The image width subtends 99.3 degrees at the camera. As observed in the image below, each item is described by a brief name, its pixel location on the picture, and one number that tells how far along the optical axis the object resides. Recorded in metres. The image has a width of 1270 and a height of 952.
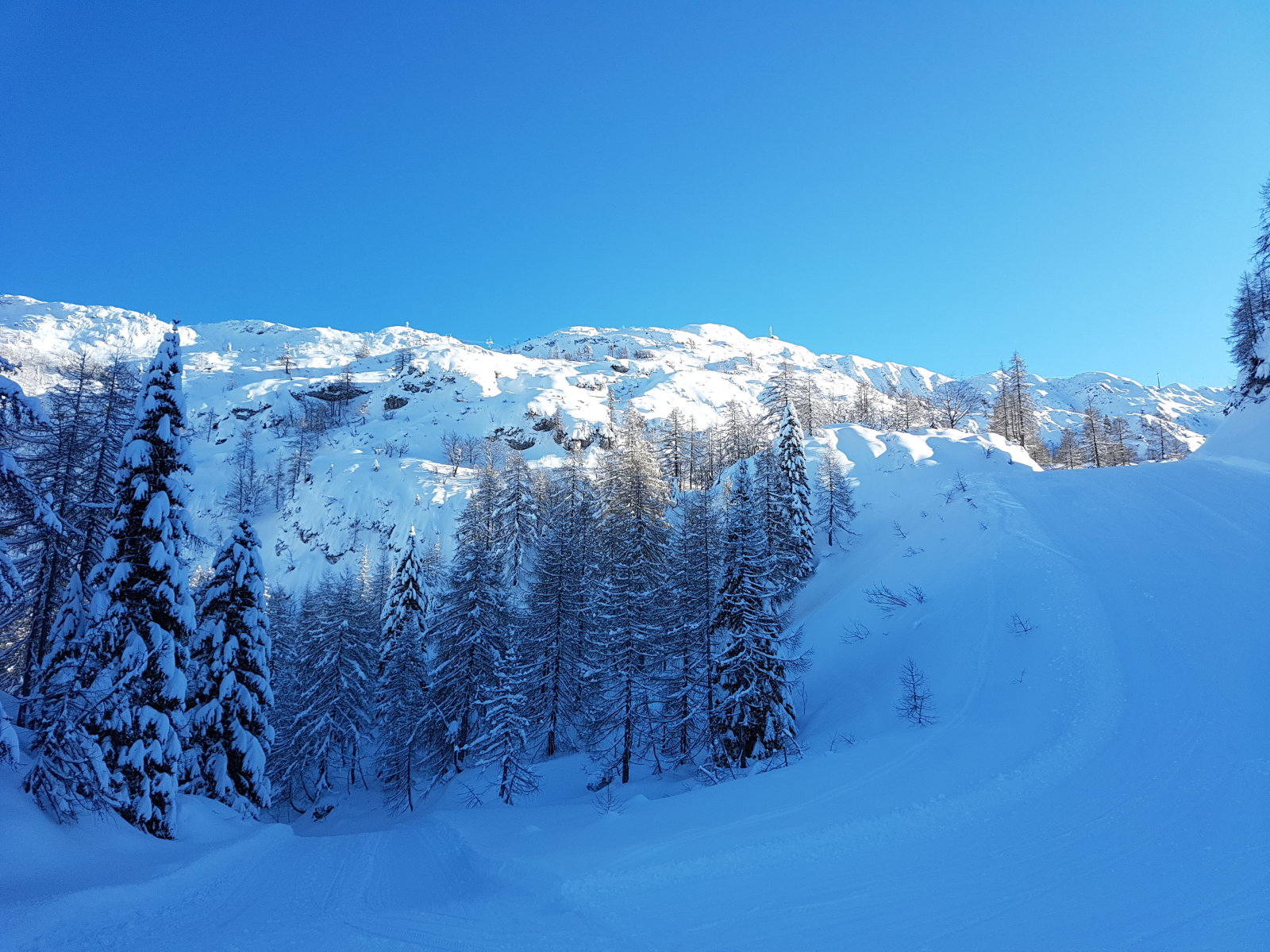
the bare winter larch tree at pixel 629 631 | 21.48
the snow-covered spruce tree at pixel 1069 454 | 57.41
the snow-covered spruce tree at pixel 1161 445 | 64.34
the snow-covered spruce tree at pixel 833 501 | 37.75
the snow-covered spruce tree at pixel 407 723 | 26.62
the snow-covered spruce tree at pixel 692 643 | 20.58
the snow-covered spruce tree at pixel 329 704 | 27.19
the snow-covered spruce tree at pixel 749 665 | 17.48
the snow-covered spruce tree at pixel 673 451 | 57.78
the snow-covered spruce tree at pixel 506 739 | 21.39
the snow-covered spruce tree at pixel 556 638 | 26.14
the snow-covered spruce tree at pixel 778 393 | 48.72
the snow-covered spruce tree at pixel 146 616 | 11.99
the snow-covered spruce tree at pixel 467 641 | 26.38
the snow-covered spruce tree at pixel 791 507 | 32.75
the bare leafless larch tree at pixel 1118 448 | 54.50
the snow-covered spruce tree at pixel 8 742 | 7.97
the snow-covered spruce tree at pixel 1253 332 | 21.09
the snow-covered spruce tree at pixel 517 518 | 48.59
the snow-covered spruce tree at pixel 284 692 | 27.72
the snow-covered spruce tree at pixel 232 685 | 17.12
